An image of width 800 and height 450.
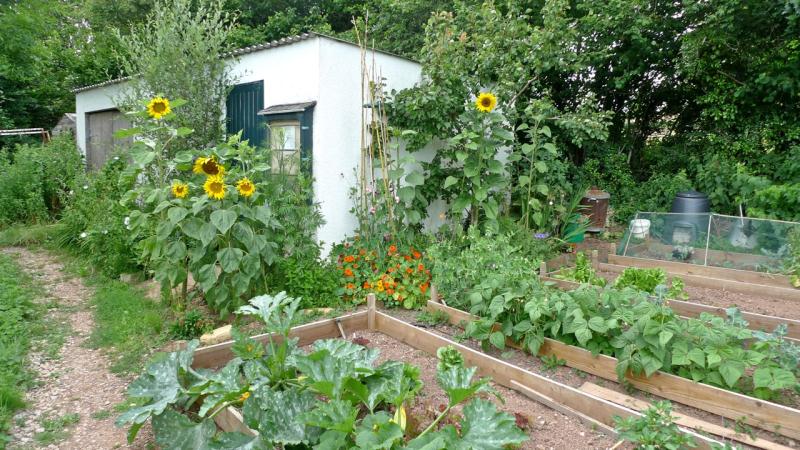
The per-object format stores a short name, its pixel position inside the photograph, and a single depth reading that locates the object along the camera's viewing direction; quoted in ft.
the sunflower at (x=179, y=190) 11.15
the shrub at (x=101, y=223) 16.48
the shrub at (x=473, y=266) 11.40
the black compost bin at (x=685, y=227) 16.74
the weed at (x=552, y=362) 9.82
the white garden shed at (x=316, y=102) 16.15
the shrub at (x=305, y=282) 13.20
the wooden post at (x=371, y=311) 11.92
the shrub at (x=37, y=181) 23.79
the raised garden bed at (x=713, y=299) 11.14
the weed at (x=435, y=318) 12.21
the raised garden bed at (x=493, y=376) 7.41
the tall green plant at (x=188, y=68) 17.25
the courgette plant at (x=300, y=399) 5.94
